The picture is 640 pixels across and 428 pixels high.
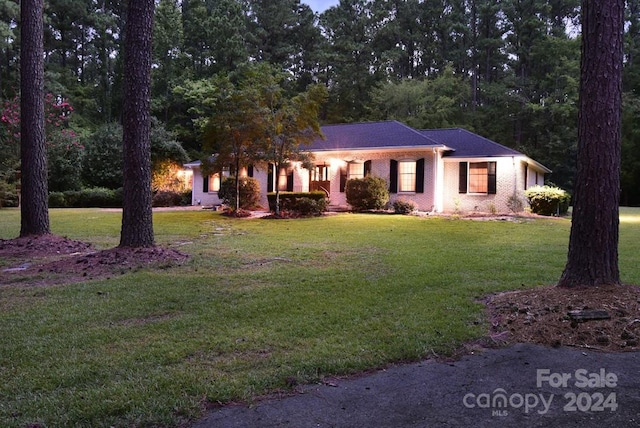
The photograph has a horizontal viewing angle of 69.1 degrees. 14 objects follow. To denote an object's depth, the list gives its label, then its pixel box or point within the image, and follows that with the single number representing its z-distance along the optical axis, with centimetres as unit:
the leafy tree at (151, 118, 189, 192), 2578
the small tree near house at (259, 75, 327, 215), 1606
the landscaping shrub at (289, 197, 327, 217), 1661
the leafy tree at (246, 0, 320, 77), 3734
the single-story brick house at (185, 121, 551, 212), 1788
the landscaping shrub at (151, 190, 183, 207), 2409
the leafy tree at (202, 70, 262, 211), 1564
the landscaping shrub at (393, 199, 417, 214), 1756
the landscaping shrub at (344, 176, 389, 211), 1772
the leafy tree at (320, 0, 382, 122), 3556
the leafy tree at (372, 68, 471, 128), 3066
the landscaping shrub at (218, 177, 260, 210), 1823
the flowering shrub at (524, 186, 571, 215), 1702
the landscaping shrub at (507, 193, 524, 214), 1772
